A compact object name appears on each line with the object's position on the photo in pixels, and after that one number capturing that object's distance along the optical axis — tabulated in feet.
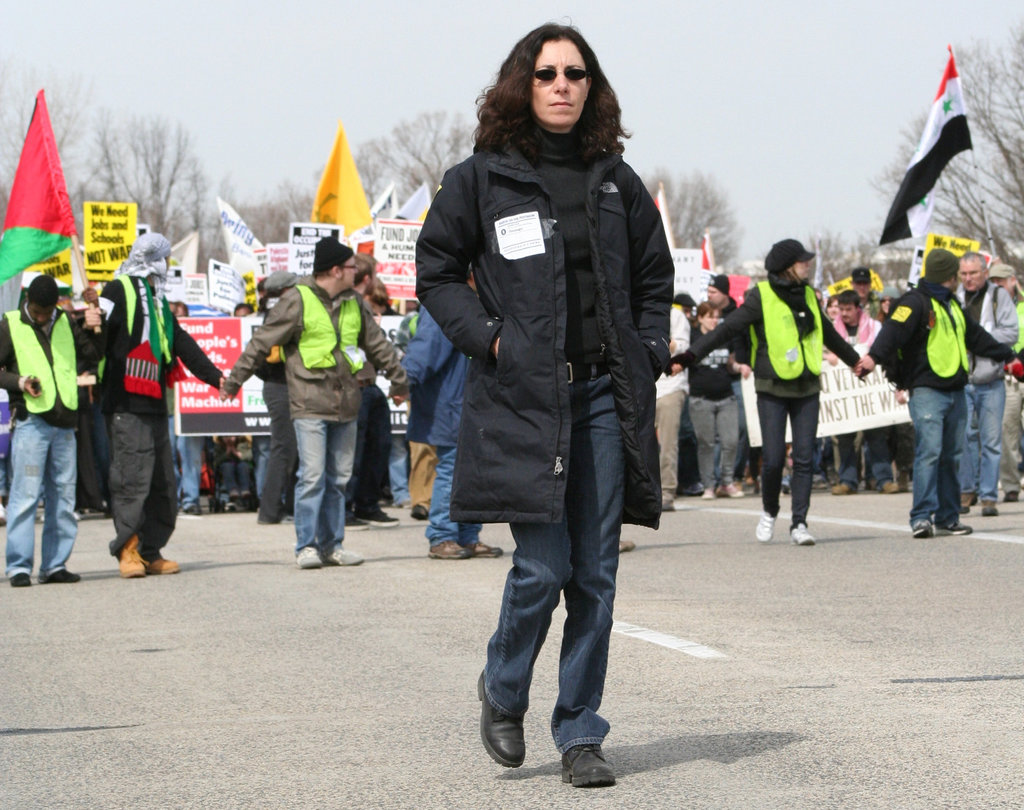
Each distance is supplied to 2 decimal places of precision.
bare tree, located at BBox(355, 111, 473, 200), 286.05
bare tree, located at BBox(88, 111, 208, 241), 271.08
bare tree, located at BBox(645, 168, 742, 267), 387.55
